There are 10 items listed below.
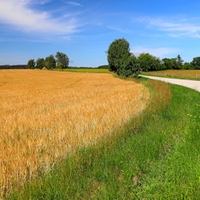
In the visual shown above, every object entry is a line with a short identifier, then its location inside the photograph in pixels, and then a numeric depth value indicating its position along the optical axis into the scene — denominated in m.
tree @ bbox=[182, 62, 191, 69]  134.20
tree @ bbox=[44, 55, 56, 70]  129.12
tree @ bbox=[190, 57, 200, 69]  124.31
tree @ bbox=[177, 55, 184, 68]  167.38
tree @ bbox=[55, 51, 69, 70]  135.88
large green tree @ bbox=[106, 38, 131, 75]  44.00
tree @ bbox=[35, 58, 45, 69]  150.00
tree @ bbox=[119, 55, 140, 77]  31.56
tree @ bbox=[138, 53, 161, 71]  122.70
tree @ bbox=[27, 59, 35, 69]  153.65
